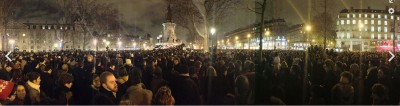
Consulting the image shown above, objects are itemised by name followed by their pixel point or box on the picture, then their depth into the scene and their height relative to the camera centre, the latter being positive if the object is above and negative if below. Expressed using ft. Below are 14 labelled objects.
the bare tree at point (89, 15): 167.21 +17.03
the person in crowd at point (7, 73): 36.82 -2.01
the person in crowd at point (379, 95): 20.70 -2.29
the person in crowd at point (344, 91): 22.98 -2.33
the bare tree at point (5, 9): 145.28 +15.47
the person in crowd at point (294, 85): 26.32 -2.41
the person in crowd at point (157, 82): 25.94 -2.02
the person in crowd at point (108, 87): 20.65 -1.84
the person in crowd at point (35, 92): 20.57 -2.16
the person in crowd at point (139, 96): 18.54 -2.07
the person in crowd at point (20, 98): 21.84 -2.52
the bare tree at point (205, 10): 135.23 +14.78
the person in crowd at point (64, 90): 21.50 -2.10
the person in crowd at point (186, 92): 25.17 -2.56
